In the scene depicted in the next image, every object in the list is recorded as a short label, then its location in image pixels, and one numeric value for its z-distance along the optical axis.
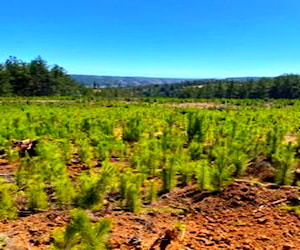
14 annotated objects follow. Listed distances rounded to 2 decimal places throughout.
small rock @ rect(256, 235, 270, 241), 2.28
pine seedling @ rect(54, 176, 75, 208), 2.80
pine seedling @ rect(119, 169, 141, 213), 2.73
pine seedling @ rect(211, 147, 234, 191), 2.98
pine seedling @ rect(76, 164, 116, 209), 2.79
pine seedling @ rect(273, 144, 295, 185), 3.15
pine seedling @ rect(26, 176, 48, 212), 2.79
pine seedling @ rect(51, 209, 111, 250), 1.83
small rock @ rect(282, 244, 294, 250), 2.19
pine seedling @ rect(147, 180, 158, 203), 2.96
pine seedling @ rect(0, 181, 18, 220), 2.65
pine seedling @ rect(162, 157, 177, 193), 3.29
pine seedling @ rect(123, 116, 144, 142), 6.08
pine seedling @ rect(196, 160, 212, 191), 3.06
